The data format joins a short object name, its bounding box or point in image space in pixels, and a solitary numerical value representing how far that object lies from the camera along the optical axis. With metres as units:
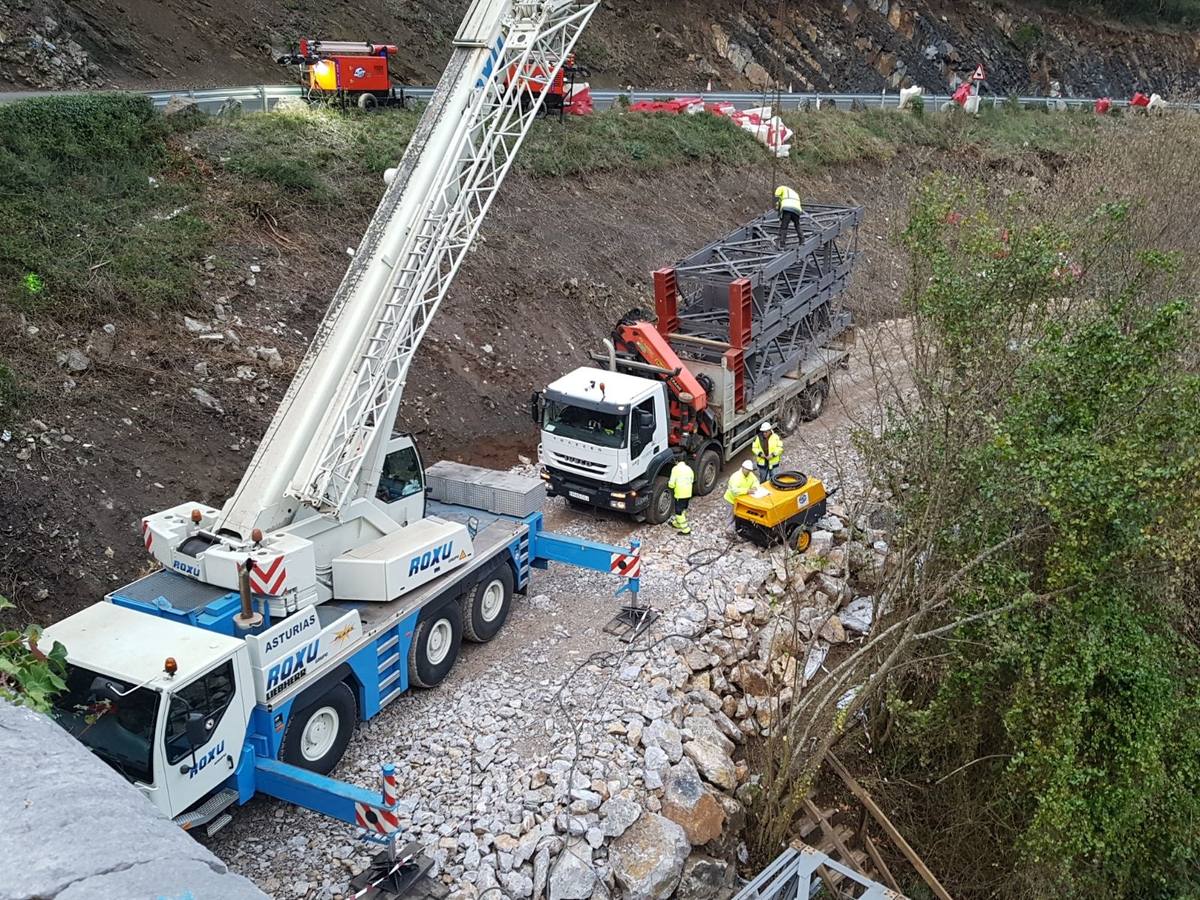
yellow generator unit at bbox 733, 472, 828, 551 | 13.18
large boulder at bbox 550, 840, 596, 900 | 7.91
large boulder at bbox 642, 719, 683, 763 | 9.46
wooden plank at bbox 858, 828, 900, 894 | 9.98
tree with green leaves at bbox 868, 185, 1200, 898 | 8.27
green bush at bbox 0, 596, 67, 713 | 4.15
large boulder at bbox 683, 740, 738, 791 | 9.52
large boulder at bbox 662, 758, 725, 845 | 8.91
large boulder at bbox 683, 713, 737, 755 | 9.85
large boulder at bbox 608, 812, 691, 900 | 8.16
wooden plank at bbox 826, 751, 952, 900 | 9.60
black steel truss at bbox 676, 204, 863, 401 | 16.17
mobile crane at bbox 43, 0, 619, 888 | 7.36
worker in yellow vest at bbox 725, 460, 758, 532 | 13.45
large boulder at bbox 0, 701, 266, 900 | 2.49
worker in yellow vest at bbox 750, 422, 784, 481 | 14.13
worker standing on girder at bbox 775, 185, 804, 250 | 16.95
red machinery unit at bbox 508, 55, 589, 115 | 25.92
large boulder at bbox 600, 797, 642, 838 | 8.46
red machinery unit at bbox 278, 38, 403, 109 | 22.11
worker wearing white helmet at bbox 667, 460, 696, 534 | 13.95
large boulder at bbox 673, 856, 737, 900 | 8.56
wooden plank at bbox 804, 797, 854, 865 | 9.82
